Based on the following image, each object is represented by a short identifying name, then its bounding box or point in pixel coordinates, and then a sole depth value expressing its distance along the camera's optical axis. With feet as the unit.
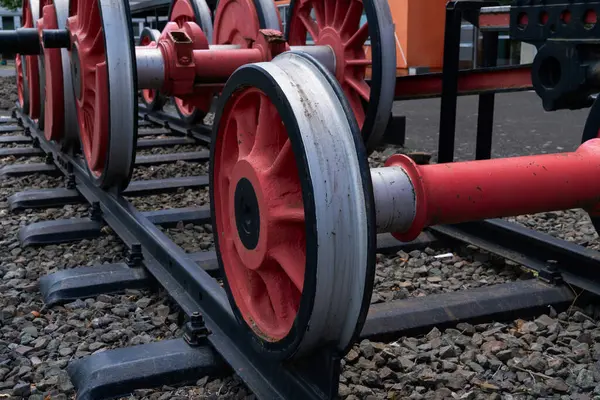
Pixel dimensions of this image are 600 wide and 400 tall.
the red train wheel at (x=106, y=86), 10.27
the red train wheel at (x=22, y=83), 20.09
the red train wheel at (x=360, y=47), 12.67
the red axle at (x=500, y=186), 5.83
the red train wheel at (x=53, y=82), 14.30
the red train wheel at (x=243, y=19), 15.08
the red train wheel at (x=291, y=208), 4.95
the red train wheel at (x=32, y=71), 17.65
